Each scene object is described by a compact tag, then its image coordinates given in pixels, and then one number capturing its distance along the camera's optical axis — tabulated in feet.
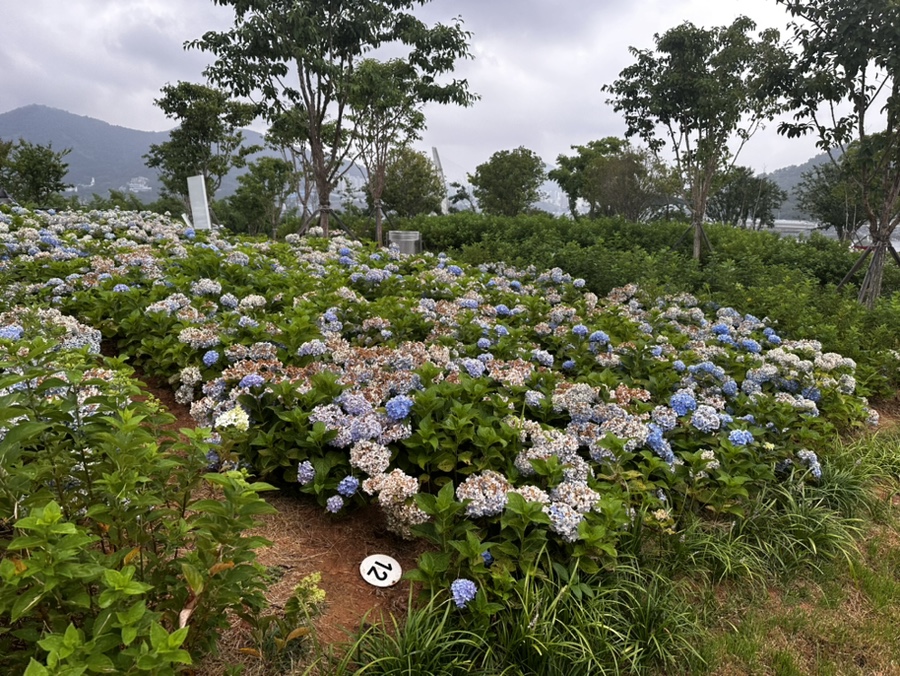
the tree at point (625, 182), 94.32
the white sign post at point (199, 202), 27.66
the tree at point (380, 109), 29.27
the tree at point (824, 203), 94.31
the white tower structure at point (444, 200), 92.70
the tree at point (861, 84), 18.80
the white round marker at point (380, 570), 6.61
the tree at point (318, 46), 26.81
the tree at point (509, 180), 98.48
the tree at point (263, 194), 80.02
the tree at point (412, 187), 83.76
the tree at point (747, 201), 134.31
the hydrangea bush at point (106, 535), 3.71
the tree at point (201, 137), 60.85
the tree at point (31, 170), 53.06
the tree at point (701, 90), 27.17
